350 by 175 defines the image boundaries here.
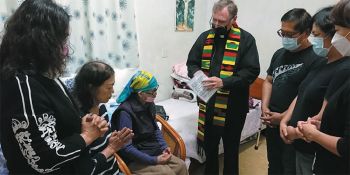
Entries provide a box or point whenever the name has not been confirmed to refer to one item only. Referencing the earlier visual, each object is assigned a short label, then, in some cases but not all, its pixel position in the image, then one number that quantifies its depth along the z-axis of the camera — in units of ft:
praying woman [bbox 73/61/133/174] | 4.33
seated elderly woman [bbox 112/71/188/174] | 5.20
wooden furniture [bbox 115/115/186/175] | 6.00
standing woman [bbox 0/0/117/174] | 2.58
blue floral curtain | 7.48
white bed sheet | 7.39
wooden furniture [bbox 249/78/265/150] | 10.24
